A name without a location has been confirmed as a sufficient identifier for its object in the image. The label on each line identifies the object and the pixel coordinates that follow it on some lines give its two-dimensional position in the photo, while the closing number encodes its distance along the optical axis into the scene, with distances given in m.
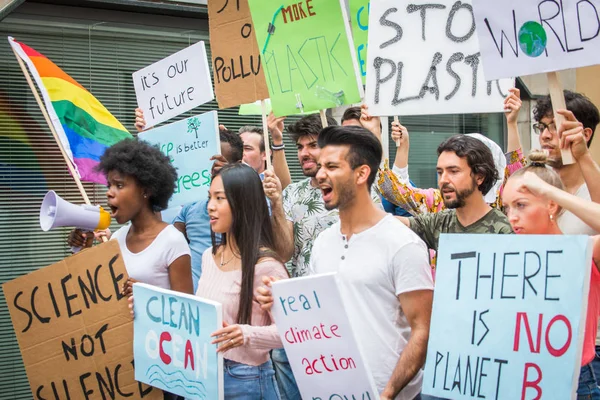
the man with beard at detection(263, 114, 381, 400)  4.56
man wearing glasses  3.37
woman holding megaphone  4.21
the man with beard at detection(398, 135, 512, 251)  4.00
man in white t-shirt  3.40
